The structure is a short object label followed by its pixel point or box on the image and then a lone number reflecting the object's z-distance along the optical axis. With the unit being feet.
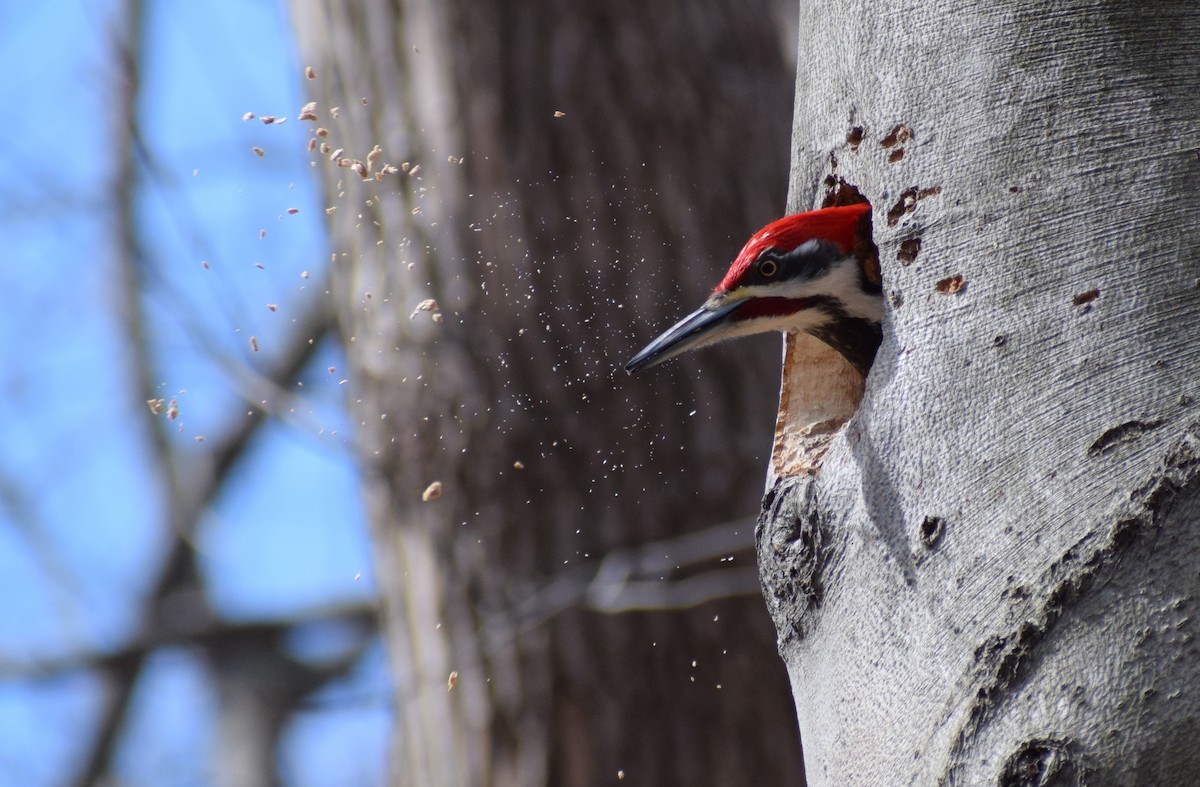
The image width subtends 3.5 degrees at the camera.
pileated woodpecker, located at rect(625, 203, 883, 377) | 27.68
